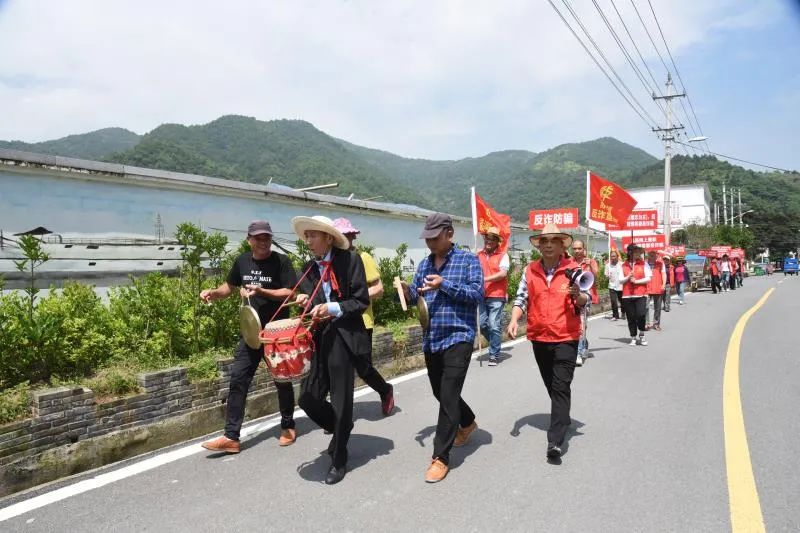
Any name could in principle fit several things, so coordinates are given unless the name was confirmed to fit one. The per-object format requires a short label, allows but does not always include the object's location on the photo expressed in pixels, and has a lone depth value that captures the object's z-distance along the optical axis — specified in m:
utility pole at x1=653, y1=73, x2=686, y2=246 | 30.06
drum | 3.86
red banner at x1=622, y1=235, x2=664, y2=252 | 22.05
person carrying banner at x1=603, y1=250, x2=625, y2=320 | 13.40
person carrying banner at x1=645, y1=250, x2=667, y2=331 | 11.16
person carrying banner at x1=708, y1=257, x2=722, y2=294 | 26.84
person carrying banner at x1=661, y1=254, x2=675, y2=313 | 16.80
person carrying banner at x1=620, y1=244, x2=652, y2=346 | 9.81
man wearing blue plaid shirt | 4.04
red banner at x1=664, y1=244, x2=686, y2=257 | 28.05
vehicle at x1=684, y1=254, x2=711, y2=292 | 30.20
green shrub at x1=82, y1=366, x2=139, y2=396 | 4.53
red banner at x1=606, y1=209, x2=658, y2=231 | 21.25
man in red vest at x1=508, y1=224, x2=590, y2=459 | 4.48
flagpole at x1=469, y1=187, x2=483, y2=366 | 9.49
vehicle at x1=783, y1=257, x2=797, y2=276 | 56.78
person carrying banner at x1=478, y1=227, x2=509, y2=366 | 8.32
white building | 97.25
